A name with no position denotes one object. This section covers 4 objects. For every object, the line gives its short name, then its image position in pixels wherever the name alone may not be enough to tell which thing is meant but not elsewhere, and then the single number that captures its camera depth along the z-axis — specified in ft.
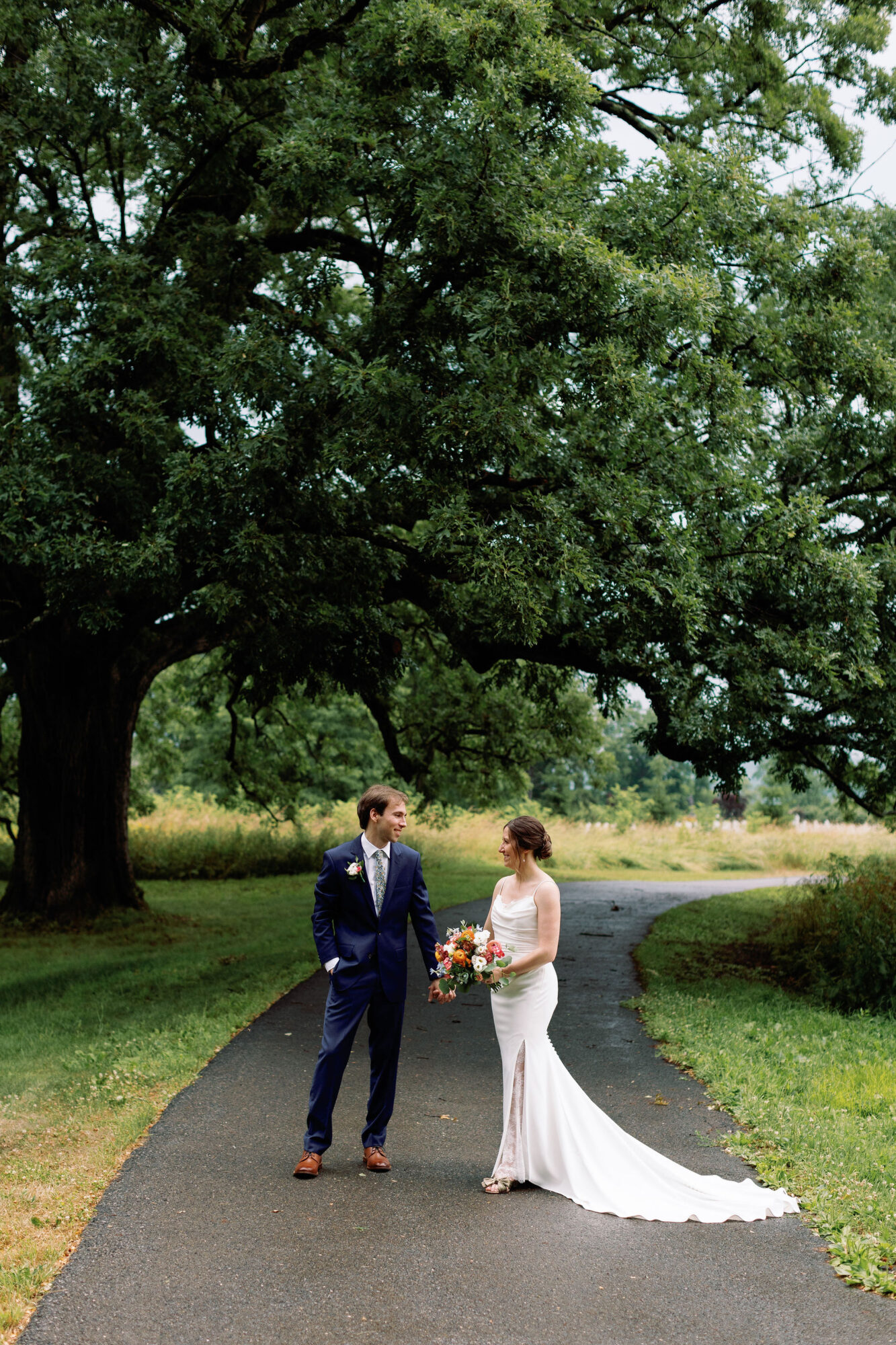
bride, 17.38
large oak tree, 30.73
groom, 19.07
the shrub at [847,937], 36.78
